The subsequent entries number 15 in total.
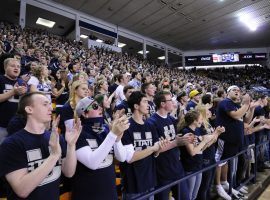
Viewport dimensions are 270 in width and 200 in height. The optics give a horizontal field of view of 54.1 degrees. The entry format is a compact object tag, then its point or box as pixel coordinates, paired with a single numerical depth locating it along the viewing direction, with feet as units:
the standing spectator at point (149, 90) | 13.83
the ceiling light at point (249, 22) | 58.45
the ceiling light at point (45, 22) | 55.09
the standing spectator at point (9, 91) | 9.34
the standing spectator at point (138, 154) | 8.10
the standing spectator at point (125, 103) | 12.74
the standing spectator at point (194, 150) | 10.66
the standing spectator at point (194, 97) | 16.90
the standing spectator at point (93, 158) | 6.20
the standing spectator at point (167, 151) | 9.34
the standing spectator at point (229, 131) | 13.61
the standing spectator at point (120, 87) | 16.82
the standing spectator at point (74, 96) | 10.00
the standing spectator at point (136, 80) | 21.13
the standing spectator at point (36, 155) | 4.94
